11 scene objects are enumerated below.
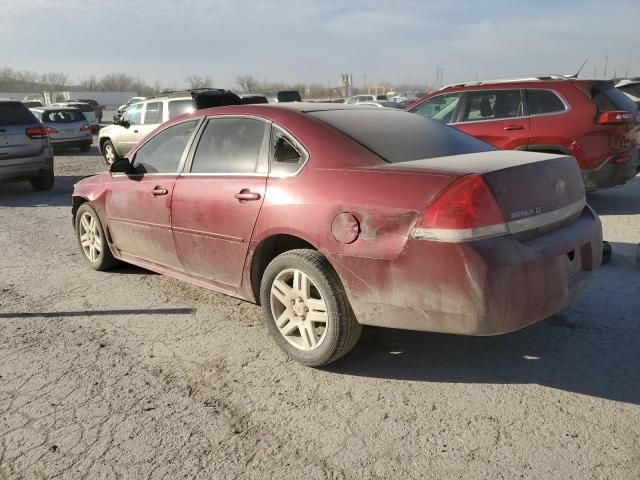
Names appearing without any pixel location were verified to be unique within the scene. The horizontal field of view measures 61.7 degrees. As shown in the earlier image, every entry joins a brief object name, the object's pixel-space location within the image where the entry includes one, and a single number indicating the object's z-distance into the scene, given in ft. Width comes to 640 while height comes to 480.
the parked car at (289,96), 65.10
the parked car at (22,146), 30.73
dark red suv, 21.86
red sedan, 8.38
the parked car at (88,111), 101.45
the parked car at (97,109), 129.39
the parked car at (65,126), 57.00
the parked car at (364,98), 114.21
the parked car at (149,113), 38.27
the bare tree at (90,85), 393.29
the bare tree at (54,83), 392.12
